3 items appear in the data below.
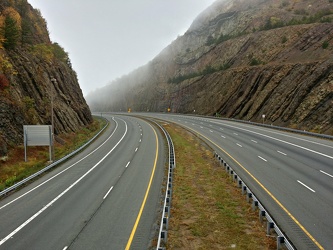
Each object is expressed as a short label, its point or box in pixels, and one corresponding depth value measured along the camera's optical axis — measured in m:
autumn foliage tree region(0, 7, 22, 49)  36.97
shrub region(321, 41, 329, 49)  51.50
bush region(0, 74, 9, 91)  31.19
